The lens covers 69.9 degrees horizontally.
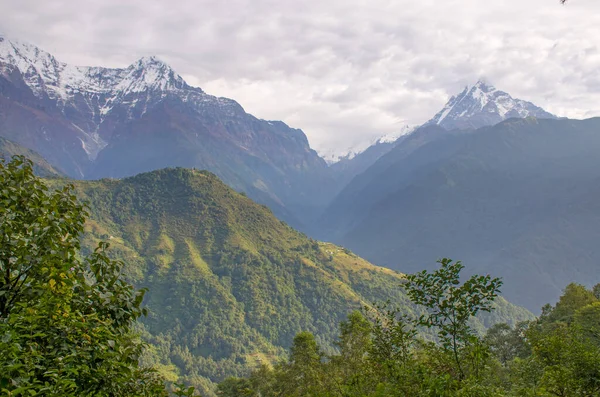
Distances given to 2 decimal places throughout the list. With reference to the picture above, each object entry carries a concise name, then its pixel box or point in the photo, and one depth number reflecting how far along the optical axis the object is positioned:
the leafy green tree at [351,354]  26.11
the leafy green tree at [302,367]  43.92
